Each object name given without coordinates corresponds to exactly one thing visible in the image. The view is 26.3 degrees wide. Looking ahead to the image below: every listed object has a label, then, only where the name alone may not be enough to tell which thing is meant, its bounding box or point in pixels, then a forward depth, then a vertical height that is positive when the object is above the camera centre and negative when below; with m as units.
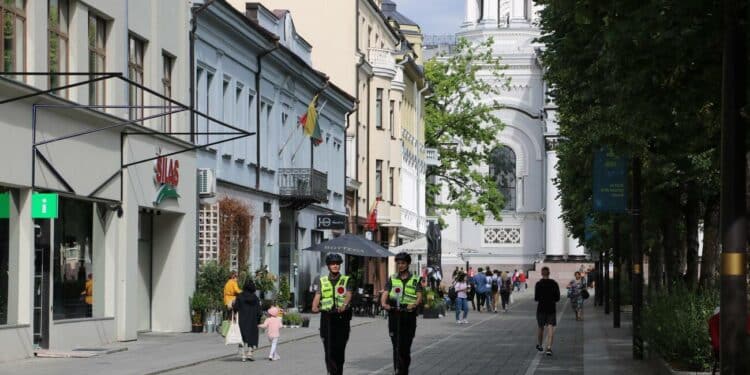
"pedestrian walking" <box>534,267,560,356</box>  28.81 -0.87
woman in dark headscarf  26.42 -1.04
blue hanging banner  26.14 +1.13
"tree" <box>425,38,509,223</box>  82.50 +6.37
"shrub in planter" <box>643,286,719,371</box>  20.09 -1.00
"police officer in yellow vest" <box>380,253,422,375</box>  18.81 -0.64
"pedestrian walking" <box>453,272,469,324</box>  45.84 -1.26
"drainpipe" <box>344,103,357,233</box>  58.72 +4.50
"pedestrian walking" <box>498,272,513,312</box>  62.62 -1.44
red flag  59.94 +1.25
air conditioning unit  36.75 +1.59
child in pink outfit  26.84 -1.27
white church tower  116.69 +5.48
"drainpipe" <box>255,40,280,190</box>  42.84 +3.61
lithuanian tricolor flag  42.78 +3.51
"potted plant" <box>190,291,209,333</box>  35.94 -1.25
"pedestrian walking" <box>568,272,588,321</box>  49.47 -1.36
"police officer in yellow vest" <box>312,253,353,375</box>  17.98 -0.67
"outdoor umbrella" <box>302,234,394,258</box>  45.72 +0.16
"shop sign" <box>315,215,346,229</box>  50.94 +1.00
